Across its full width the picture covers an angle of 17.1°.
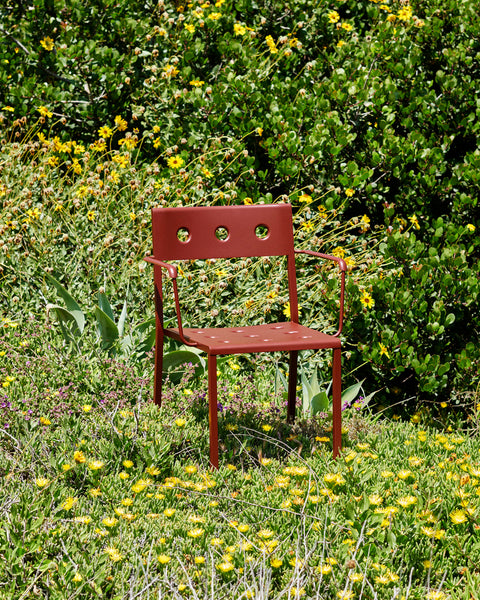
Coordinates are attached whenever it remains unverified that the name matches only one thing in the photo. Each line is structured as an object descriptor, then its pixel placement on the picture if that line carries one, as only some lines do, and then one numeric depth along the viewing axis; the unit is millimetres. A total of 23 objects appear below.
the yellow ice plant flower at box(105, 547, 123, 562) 4301
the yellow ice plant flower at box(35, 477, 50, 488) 4754
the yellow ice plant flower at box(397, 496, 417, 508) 4832
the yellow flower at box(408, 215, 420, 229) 9114
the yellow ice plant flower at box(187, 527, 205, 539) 4660
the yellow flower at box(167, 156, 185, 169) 9674
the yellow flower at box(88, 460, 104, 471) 5172
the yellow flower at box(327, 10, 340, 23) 10992
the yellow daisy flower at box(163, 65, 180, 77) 10289
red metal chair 5840
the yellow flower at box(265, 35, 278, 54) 10602
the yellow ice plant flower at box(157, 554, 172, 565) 4314
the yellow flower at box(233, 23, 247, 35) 10586
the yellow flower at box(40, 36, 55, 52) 11250
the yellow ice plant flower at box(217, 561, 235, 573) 4254
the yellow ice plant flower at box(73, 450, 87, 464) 5223
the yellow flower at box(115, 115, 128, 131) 10623
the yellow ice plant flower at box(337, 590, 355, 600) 3975
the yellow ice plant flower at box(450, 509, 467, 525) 4687
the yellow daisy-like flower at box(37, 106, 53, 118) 10569
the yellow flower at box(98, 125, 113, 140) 10543
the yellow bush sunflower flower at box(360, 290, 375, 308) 8398
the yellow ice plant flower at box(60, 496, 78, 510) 4671
